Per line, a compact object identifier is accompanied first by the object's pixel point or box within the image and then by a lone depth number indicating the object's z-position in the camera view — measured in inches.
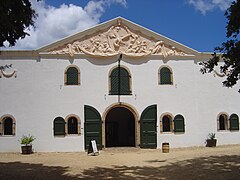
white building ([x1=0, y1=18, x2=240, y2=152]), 749.9
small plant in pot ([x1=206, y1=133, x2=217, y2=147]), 787.4
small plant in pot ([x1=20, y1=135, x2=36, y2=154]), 716.7
